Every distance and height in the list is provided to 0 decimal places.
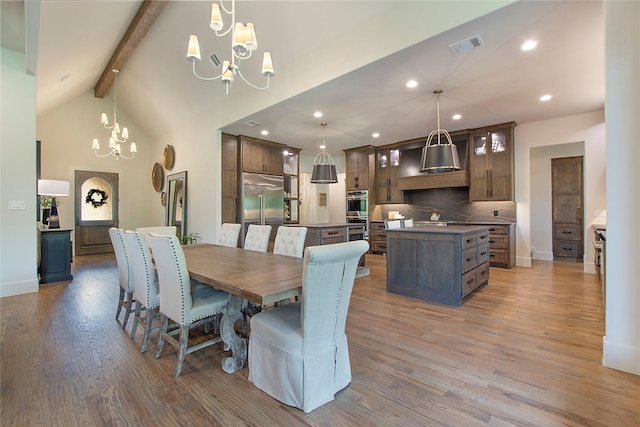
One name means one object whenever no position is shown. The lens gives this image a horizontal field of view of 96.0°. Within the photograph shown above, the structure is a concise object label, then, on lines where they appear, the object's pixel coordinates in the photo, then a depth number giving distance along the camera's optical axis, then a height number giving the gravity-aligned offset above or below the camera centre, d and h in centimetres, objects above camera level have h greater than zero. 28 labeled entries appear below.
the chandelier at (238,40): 213 +132
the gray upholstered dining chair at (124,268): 270 -52
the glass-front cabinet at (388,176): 708 +93
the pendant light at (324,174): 488 +66
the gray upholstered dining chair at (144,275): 230 -50
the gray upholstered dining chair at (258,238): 333 -29
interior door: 738 +13
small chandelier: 488 +150
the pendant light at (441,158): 366 +69
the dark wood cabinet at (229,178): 587 +74
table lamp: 472 +41
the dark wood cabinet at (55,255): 456 -65
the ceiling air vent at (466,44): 272 +163
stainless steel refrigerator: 609 +30
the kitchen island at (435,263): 329 -62
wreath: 761 +45
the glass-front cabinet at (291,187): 701 +64
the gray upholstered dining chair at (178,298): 195 -61
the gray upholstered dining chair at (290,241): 299 -30
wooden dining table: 160 -42
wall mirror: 653 +30
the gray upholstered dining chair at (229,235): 372 -28
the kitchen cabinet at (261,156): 617 +129
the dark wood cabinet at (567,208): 595 +7
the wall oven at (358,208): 738 +13
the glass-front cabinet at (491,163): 548 +96
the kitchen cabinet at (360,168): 738 +117
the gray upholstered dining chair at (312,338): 152 -72
